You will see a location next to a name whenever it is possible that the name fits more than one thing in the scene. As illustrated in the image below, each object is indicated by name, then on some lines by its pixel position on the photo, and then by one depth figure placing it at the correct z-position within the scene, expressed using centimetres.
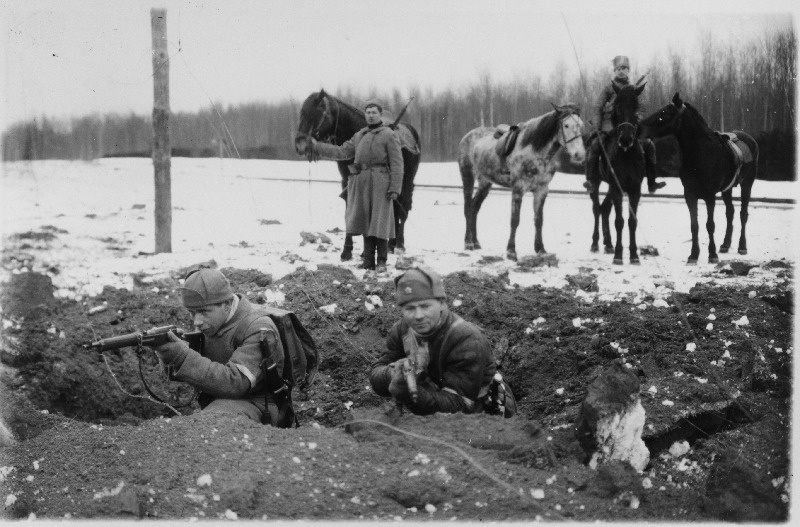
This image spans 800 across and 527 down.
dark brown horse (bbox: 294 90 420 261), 1070
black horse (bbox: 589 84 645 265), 1029
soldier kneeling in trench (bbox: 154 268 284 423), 457
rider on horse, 1045
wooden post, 1002
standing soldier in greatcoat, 969
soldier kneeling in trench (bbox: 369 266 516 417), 455
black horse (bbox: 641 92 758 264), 1027
